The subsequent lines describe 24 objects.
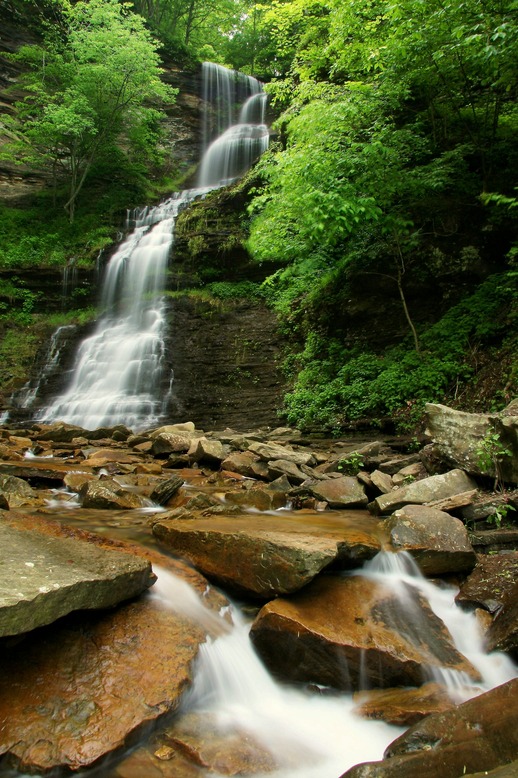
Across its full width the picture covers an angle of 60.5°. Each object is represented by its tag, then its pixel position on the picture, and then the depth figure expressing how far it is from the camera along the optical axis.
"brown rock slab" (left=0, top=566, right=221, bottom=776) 1.93
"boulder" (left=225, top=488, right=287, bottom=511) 5.16
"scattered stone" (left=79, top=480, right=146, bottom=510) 4.96
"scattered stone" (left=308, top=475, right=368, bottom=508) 5.16
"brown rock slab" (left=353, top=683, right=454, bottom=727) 2.42
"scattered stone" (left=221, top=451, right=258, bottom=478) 6.88
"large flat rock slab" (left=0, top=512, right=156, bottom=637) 2.12
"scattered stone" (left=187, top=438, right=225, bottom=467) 7.47
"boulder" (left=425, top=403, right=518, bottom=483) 4.30
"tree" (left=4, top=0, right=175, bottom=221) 18.30
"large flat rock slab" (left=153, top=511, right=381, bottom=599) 3.05
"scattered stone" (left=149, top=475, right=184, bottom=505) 5.24
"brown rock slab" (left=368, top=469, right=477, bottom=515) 4.49
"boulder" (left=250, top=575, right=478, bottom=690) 2.71
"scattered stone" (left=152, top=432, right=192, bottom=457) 8.14
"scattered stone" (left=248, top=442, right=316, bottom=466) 7.09
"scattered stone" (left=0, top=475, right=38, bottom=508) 4.95
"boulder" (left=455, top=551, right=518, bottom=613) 3.18
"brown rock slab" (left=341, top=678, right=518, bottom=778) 1.74
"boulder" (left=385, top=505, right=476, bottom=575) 3.49
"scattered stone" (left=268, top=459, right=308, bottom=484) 6.23
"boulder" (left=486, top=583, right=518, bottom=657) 2.74
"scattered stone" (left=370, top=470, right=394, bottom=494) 5.32
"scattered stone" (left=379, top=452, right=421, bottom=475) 6.17
